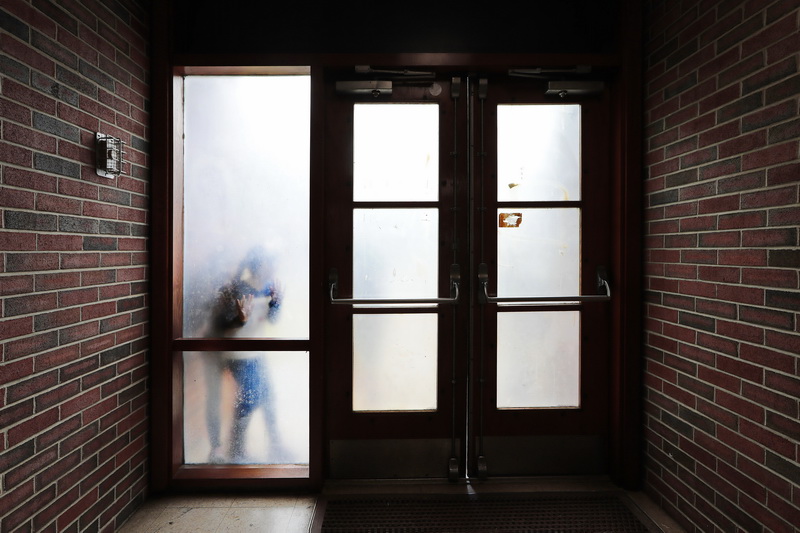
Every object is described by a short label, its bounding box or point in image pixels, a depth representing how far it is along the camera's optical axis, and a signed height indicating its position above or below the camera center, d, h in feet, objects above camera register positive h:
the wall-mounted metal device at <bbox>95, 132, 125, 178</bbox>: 6.36 +1.35
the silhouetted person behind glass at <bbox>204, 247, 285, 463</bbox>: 8.28 -1.77
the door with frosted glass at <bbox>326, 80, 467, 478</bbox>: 8.29 -0.36
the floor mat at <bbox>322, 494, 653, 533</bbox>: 7.11 -3.88
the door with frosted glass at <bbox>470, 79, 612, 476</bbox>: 8.38 -0.38
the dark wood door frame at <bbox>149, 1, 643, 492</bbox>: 7.79 +0.46
